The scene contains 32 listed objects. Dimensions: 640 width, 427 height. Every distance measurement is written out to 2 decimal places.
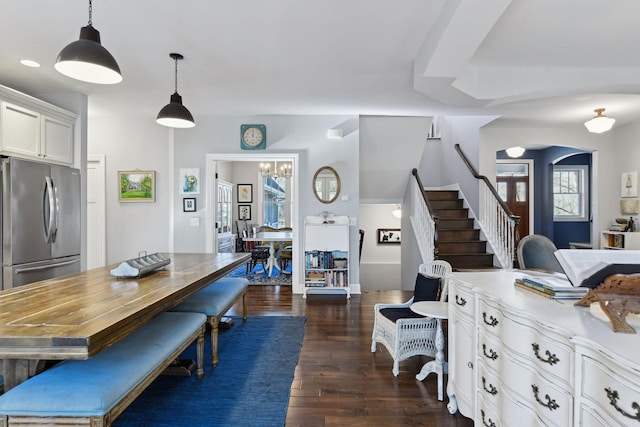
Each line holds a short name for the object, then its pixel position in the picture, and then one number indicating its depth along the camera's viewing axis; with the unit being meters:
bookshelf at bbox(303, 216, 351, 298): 4.95
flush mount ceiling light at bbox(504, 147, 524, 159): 6.46
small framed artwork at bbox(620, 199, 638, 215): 5.26
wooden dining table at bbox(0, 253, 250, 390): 1.28
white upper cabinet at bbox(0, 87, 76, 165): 3.33
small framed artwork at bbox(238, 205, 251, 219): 9.51
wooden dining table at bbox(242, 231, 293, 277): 6.62
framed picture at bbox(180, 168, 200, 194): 5.17
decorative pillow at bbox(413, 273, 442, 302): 2.83
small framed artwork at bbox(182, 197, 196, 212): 5.19
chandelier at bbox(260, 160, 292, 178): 9.21
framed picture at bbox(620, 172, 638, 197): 5.26
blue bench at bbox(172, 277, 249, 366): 2.69
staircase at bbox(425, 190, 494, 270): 5.20
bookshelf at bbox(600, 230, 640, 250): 4.91
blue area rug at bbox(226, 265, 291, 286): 6.04
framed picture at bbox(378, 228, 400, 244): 9.14
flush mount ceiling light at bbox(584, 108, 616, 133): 4.43
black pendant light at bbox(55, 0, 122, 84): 1.86
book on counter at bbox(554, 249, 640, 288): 1.34
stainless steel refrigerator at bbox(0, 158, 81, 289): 3.20
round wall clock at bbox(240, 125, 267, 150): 5.12
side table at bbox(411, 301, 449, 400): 2.35
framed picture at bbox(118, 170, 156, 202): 5.23
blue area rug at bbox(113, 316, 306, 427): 2.04
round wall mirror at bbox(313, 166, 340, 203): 5.20
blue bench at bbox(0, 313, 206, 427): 1.34
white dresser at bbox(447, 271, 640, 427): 1.01
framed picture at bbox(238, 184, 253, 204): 9.56
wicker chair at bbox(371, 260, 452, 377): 2.60
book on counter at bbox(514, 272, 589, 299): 1.56
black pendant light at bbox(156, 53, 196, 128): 2.95
